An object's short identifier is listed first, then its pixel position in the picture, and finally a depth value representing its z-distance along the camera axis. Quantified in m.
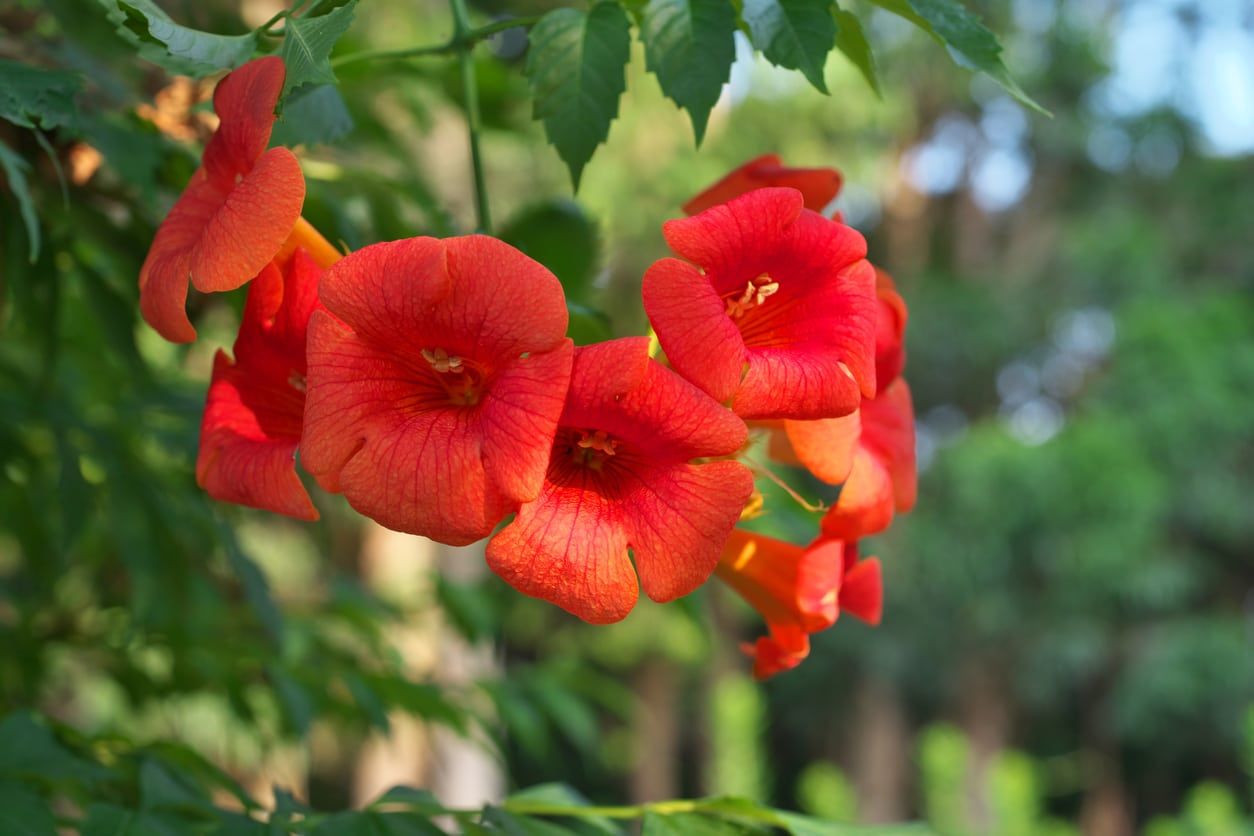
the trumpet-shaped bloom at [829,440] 0.68
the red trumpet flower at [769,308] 0.64
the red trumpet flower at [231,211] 0.65
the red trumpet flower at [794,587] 0.72
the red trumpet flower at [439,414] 0.63
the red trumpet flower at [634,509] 0.63
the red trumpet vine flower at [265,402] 0.67
